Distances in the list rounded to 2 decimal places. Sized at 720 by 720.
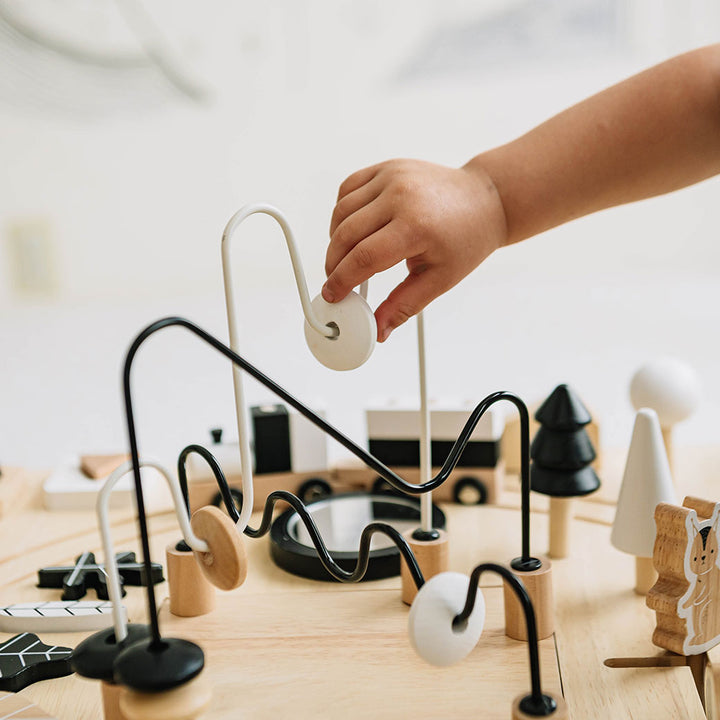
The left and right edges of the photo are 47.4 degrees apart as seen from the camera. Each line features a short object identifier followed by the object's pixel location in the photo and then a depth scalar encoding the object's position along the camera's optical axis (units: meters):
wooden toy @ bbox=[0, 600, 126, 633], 0.48
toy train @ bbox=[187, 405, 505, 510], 0.65
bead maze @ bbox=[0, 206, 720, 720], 0.31
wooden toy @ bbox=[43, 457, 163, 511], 0.69
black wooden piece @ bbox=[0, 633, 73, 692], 0.42
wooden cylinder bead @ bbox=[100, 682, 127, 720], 0.35
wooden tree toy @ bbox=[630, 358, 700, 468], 0.65
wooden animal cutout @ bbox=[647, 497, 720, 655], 0.41
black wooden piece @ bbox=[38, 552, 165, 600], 0.52
